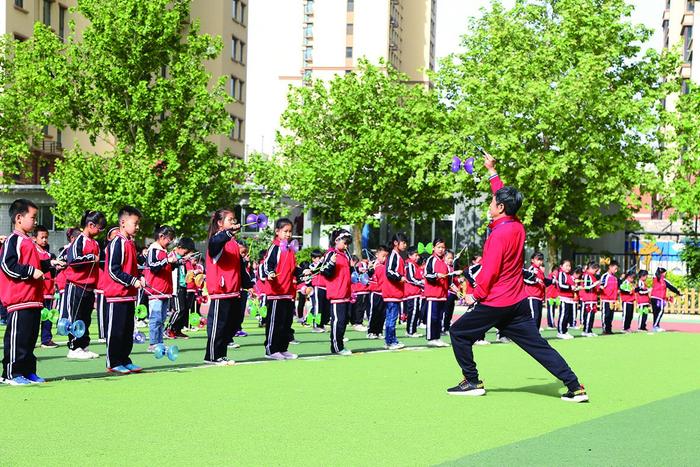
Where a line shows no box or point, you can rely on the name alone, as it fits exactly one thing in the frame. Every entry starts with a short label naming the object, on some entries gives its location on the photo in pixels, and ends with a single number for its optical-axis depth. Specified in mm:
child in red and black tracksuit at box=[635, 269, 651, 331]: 24984
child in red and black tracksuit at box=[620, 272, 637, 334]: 24672
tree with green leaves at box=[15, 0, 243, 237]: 36344
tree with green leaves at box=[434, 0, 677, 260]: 36812
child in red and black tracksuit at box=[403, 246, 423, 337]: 21594
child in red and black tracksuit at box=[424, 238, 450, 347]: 18078
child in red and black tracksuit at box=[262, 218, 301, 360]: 13922
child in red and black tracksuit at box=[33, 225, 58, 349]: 15797
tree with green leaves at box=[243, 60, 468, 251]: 43562
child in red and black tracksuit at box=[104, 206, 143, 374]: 11594
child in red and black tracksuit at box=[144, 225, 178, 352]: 15031
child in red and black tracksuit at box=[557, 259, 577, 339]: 22750
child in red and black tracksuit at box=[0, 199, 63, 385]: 10359
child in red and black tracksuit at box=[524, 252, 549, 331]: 21812
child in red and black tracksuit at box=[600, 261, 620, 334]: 24156
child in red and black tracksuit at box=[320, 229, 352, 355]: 15047
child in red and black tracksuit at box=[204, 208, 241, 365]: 12562
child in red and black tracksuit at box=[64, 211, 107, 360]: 13883
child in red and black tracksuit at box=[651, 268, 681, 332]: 25484
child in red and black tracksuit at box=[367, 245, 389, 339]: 21109
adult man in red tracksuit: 9695
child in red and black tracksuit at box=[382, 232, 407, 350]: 17078
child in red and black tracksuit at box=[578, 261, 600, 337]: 23844
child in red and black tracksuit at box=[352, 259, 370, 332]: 24141
